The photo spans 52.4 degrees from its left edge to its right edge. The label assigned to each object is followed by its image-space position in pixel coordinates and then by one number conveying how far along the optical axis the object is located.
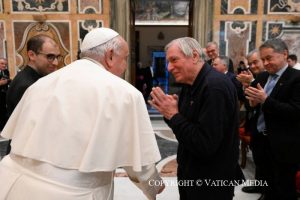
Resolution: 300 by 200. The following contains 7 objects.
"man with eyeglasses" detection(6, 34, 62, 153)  2.83
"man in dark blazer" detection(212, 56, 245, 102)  4.16
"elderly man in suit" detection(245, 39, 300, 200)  2.74
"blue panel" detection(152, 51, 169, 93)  16.74
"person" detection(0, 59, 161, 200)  1.58
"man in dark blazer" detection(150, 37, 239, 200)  1.79
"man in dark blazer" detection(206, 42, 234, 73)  4.98
